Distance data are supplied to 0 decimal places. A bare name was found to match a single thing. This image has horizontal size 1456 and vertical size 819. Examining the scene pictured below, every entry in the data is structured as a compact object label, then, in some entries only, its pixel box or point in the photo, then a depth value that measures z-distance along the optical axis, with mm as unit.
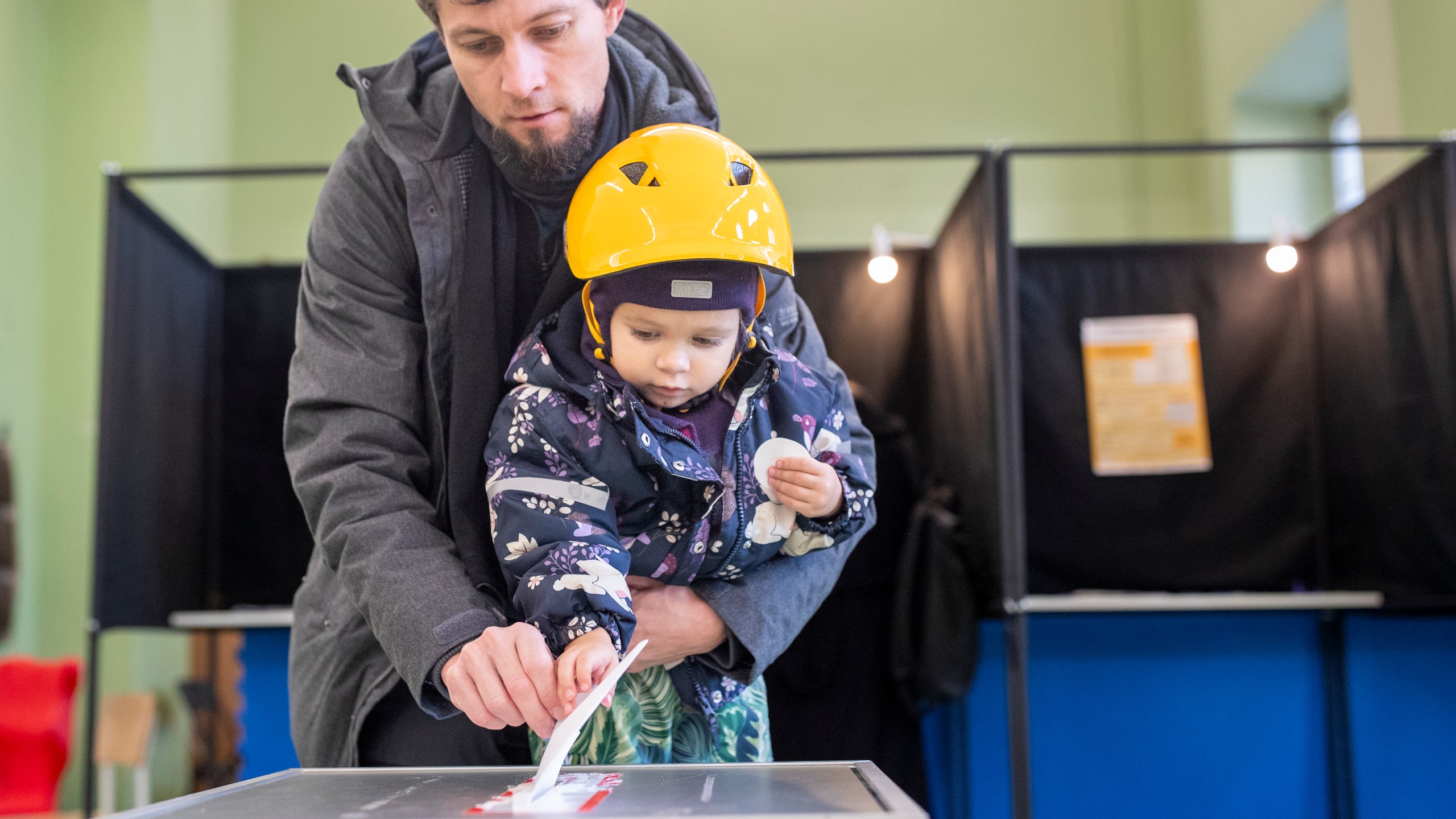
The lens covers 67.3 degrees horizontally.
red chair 3385
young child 965
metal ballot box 707
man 1004
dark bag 2627
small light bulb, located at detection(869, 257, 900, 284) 2410
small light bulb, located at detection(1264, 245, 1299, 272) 3141
